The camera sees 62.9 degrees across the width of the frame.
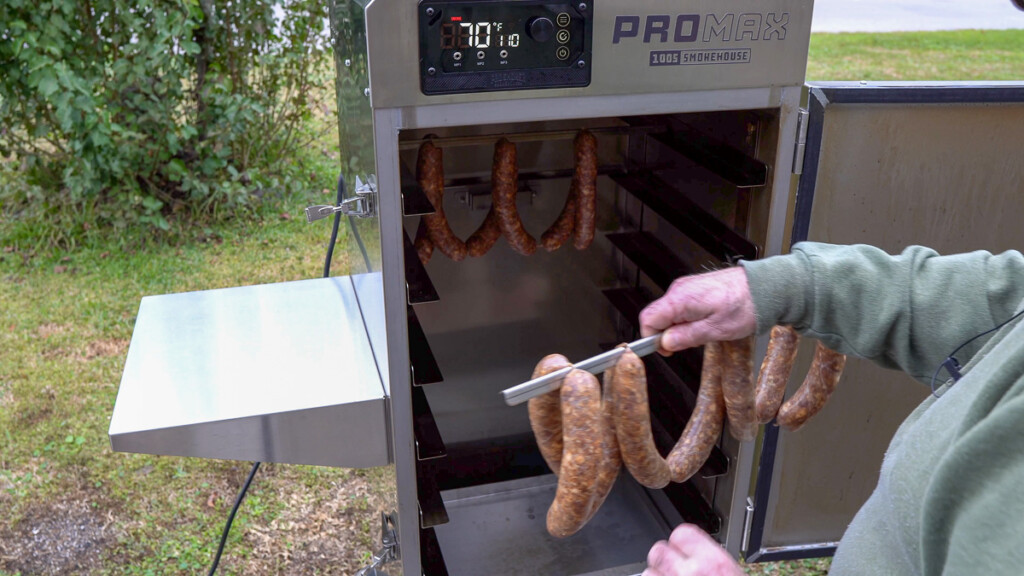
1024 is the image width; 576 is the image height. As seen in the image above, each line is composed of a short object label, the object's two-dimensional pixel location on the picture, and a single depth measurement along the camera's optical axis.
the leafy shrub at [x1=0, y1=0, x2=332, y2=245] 4.29
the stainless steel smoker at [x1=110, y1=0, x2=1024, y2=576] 1.49
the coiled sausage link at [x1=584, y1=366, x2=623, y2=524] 1.53
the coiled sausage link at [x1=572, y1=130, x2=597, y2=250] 2.08
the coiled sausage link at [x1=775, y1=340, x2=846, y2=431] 1.70
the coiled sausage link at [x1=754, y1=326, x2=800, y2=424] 1.68
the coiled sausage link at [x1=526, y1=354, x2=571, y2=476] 1.49
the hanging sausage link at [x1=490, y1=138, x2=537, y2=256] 2.02
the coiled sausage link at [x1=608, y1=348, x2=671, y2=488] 1.45
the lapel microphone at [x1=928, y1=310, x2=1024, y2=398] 1.24
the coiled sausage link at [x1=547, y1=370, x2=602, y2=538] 1.42
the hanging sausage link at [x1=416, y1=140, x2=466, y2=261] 2.00
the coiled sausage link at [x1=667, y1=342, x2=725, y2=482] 1.64
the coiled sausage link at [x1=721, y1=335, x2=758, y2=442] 1.55
